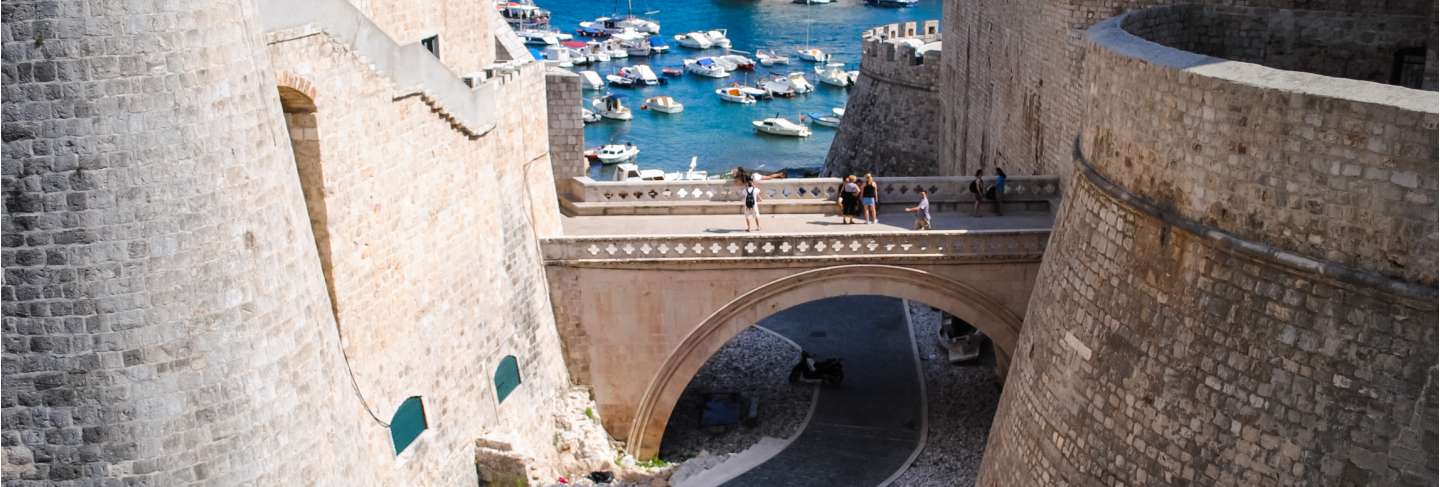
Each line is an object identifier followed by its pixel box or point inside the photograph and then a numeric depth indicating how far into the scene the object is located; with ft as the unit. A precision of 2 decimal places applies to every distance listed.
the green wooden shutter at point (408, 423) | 58.18
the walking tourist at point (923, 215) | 74.02
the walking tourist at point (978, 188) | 77.92
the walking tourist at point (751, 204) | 75.20
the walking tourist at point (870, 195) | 76.13
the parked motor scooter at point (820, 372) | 86.53
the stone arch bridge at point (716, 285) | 72.08
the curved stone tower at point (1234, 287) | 41.22
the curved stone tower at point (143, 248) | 36.24
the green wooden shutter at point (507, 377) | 67.41
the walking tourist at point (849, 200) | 76.95
